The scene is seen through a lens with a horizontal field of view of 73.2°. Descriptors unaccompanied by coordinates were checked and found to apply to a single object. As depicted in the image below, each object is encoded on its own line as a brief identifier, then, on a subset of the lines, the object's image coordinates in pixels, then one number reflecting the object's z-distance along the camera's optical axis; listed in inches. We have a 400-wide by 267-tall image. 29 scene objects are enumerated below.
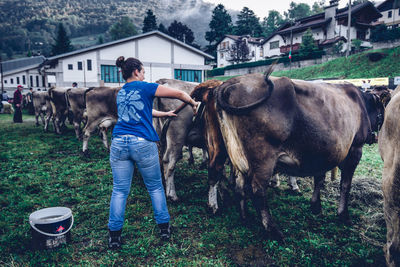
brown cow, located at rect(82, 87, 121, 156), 319.0
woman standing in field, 127.9
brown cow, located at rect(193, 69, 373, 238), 135.7
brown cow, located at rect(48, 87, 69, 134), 468.1
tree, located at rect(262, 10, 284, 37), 3585.1
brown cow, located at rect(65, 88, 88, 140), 398.3
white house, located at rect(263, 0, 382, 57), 1578.5
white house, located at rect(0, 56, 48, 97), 2010.3
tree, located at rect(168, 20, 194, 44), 2888.8
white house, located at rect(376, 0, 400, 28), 1838.1
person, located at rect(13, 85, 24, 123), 645.9
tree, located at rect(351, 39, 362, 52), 1273.4
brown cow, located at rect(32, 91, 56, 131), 610.5
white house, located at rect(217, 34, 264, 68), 2208.4
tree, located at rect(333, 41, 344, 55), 1263.5
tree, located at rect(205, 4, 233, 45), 2822.3
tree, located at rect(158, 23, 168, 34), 2976.9
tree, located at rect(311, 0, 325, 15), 3394.4
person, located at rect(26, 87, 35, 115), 965.6
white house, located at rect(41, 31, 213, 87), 1024.9
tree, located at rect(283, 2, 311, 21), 3707.2
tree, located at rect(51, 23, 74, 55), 2509.2
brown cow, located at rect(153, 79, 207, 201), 192.1
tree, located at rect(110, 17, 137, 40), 3344.0
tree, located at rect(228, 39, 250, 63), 1967.3
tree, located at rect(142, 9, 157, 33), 2672.2
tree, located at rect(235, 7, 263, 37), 2637.8
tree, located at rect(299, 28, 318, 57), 1417.3
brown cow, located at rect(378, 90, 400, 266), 95.5
